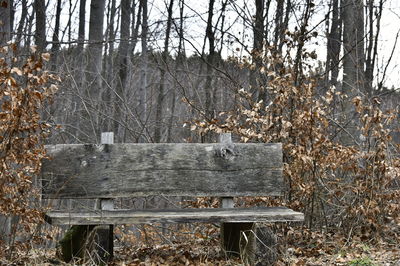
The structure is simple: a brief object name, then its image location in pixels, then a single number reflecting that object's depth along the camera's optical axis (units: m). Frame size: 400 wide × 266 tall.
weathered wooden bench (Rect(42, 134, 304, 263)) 5.49
